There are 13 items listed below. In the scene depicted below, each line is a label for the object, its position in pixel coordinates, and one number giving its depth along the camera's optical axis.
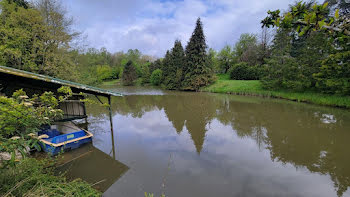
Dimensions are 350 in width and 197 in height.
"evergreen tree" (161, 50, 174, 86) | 36.06
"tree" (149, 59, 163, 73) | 49.27
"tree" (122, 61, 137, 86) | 49.56
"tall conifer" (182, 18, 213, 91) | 28.66
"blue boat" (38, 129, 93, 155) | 5.56
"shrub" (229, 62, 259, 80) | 29.20
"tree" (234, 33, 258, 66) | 34.09
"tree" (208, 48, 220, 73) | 43.18
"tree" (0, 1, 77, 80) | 12.43
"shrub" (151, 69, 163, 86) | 42.45
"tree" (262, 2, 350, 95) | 13.34
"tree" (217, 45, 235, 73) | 42.51
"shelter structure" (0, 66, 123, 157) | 4.76
